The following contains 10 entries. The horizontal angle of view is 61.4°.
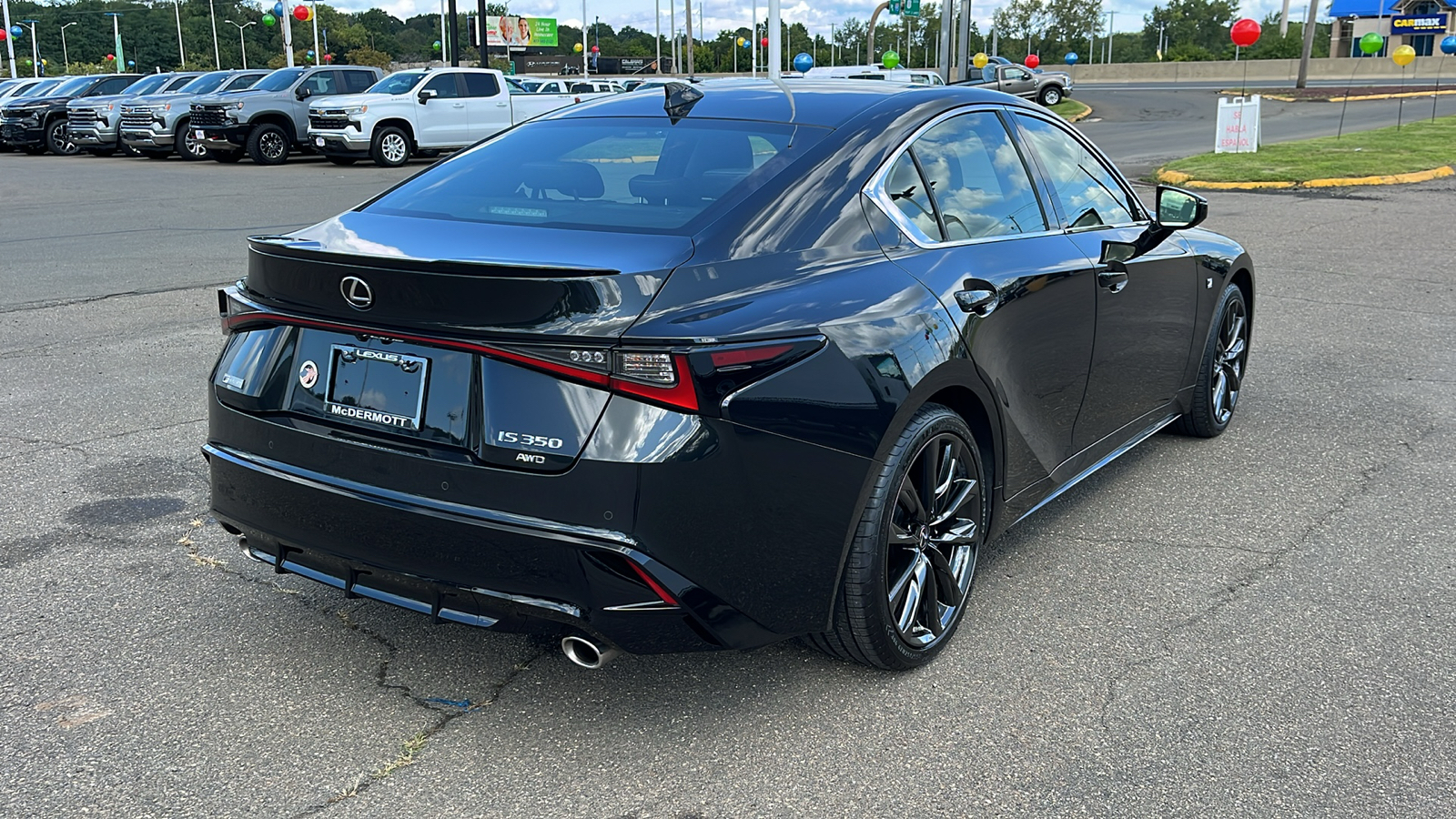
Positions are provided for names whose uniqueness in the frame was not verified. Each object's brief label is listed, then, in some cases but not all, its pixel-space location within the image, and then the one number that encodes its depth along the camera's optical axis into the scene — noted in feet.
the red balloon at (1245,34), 100.19
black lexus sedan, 9.09
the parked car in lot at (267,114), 78.79
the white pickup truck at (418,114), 74.59
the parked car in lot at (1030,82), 132.46
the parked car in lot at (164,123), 84.02
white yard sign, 71.31
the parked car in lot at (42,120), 97.91
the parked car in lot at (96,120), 90.17
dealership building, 271.69
